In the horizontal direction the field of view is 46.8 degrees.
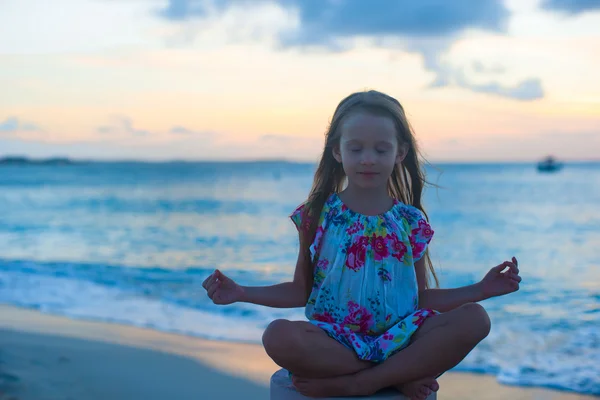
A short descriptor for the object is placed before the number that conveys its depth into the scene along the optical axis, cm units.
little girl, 271
